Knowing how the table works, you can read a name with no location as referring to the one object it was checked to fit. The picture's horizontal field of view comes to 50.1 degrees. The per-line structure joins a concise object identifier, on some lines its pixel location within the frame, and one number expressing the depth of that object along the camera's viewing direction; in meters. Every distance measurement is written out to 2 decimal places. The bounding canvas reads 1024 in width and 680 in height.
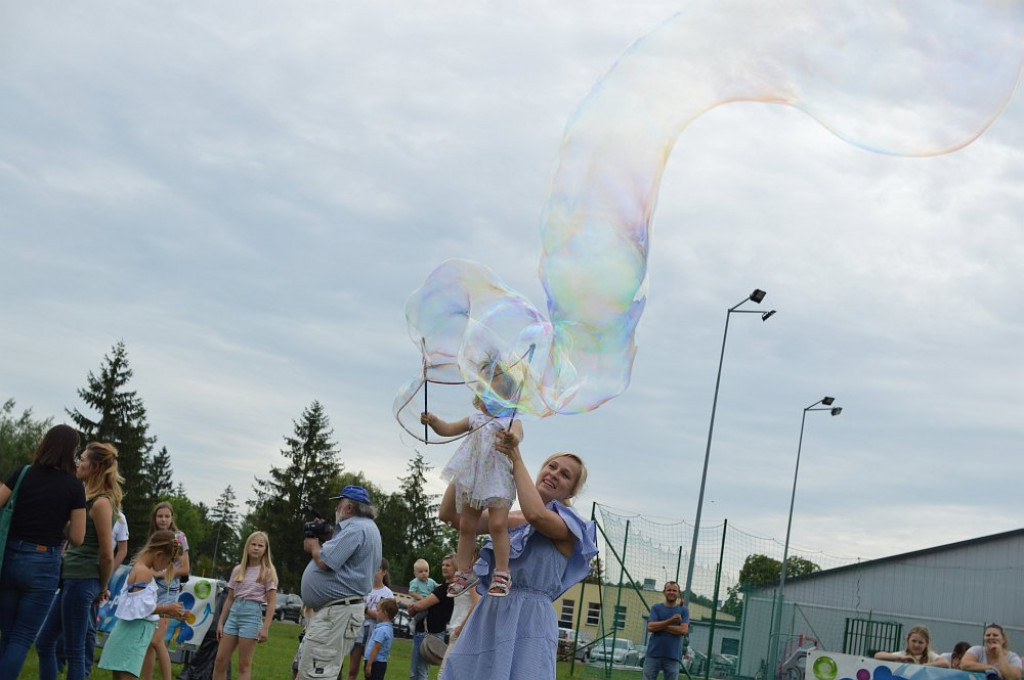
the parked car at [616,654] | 20.78
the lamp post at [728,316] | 25.34
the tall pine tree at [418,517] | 83.69
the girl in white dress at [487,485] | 4.80
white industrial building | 22.28
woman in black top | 6.55
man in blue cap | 8.52
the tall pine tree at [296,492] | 68.94
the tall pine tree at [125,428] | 63.34
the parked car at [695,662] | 21.19
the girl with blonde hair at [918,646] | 11.61
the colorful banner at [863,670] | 11.20
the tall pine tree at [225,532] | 136.12
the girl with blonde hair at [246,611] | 9.98
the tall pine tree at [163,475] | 101.75
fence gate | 22.69
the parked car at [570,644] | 24.00
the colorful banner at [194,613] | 14.26
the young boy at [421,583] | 13.64
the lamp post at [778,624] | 21.51
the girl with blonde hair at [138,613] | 8.36
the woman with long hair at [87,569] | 7.35
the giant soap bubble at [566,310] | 5.94
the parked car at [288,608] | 49.03
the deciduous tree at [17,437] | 68.56
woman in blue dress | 4.73
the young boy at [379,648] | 12.68
